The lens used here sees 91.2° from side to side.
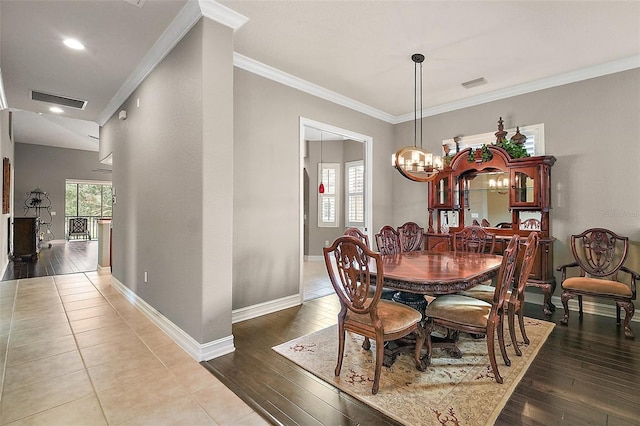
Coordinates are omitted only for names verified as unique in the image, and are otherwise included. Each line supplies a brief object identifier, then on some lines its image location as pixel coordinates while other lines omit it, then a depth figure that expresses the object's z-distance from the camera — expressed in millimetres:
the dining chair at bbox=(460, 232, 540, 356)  2429
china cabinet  3861
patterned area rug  1870
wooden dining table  2230
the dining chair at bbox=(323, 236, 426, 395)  2062
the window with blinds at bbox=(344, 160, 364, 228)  7484
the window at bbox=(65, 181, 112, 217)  10906
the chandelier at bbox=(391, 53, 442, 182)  3270
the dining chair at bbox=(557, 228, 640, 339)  3127
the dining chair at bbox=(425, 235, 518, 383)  2193
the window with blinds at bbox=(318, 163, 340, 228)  7781
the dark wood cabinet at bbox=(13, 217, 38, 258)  7125
